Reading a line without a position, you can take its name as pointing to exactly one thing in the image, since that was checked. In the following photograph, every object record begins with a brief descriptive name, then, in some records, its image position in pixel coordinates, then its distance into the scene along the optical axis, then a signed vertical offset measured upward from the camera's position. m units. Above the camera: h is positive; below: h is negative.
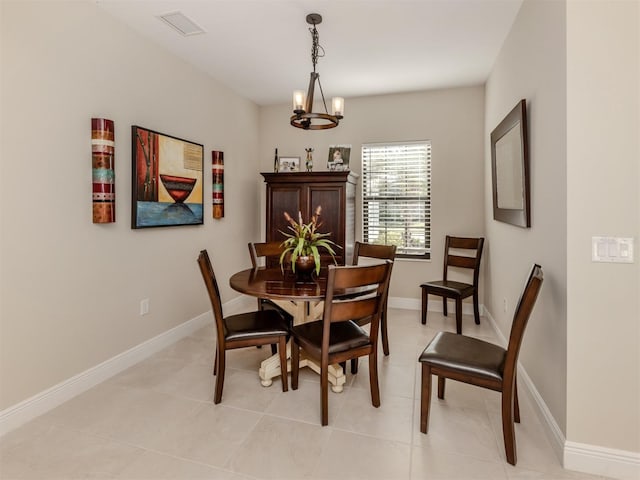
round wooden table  2.18 -0.39
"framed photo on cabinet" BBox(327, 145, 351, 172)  4.55 +0.95
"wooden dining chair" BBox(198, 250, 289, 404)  2.23 -0.67
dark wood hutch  4.07 +0.34
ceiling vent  2.67 +1.62
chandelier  2.59 +0.93
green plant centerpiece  2.53 -0.11
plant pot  2.56 -0.26
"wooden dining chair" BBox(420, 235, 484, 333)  3.59 -0.57
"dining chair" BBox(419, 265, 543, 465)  1.69 -0.70
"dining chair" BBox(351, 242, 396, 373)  3.05 -0.23
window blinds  4.43 +0.43
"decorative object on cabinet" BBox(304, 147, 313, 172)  4.46 +0.91
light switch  1.59 -0.09
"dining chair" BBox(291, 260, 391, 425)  2.01 -0.65
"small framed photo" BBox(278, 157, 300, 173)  4.81 +0.91
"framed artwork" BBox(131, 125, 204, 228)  2.90 +0.46
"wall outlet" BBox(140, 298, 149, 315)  3.04 -0.65
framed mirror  2.30 +0.46
